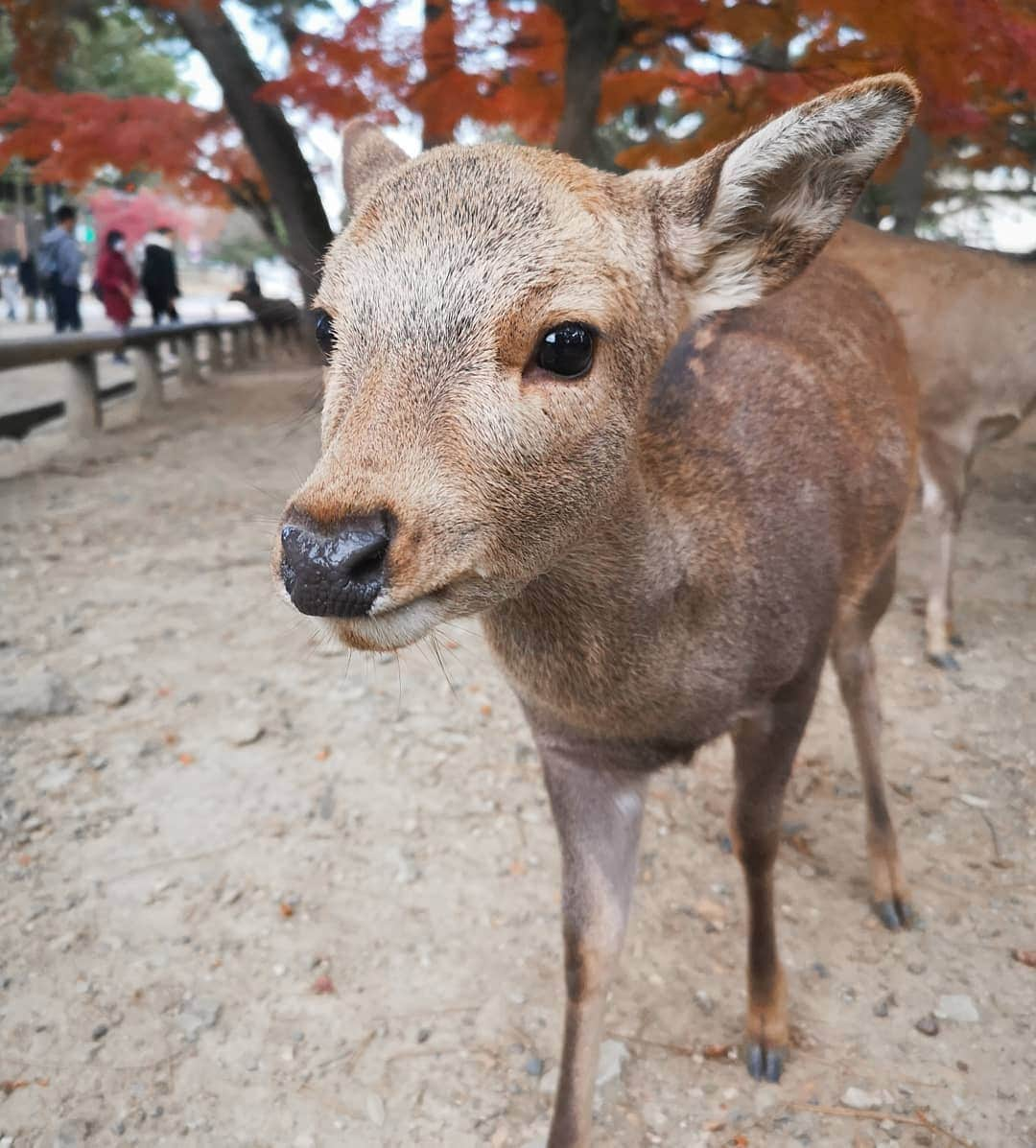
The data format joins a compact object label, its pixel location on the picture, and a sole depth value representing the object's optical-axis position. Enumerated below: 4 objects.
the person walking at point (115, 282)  11.45
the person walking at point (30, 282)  19.38
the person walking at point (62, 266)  12.86
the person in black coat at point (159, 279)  13.72
